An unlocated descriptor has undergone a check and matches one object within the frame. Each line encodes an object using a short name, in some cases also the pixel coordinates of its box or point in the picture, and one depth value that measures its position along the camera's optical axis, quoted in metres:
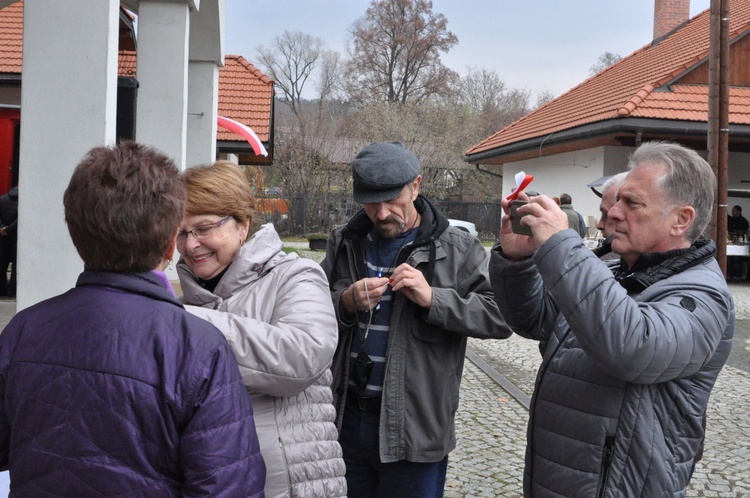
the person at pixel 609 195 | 3.92
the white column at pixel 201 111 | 10.27
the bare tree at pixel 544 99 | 49.16
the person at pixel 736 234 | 18.33
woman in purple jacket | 1.49
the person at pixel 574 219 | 13.04
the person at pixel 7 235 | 9.94
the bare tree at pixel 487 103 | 46.72
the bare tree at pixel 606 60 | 52.81
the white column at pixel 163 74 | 7.22
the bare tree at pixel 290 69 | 44.94
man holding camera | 1.82
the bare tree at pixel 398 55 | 45.84
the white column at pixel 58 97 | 4.64
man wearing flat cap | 2.63
